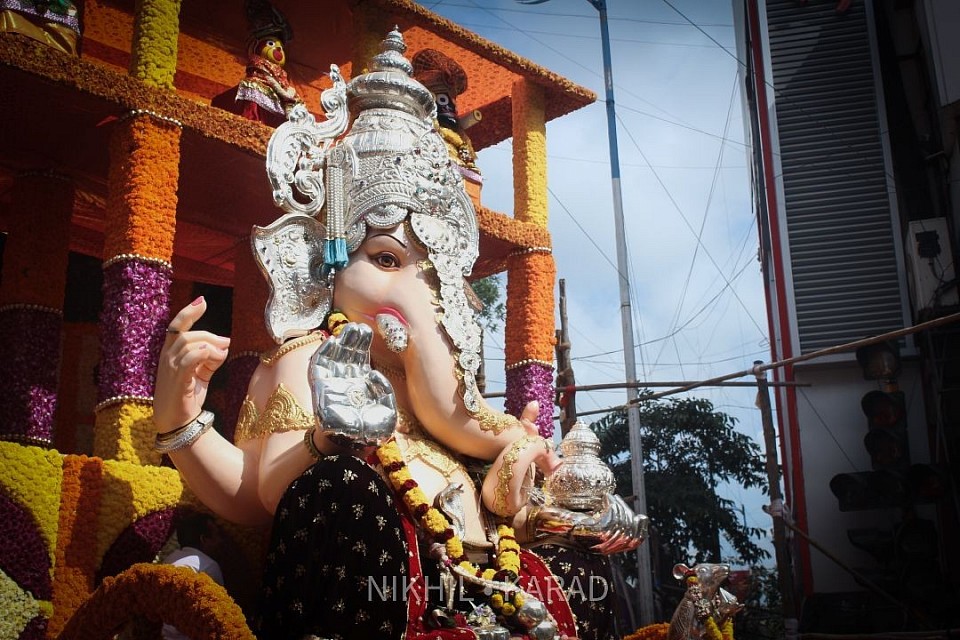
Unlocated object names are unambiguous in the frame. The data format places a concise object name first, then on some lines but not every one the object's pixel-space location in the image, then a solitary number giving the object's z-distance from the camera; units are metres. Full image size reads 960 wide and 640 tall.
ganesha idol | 3.09
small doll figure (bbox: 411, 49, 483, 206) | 5.60
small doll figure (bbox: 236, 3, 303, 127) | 5.04
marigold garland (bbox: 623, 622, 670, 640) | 4.28
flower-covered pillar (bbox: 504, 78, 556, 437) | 5.61
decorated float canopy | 4.21
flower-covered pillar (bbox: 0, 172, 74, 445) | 4.34
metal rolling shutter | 8.15
